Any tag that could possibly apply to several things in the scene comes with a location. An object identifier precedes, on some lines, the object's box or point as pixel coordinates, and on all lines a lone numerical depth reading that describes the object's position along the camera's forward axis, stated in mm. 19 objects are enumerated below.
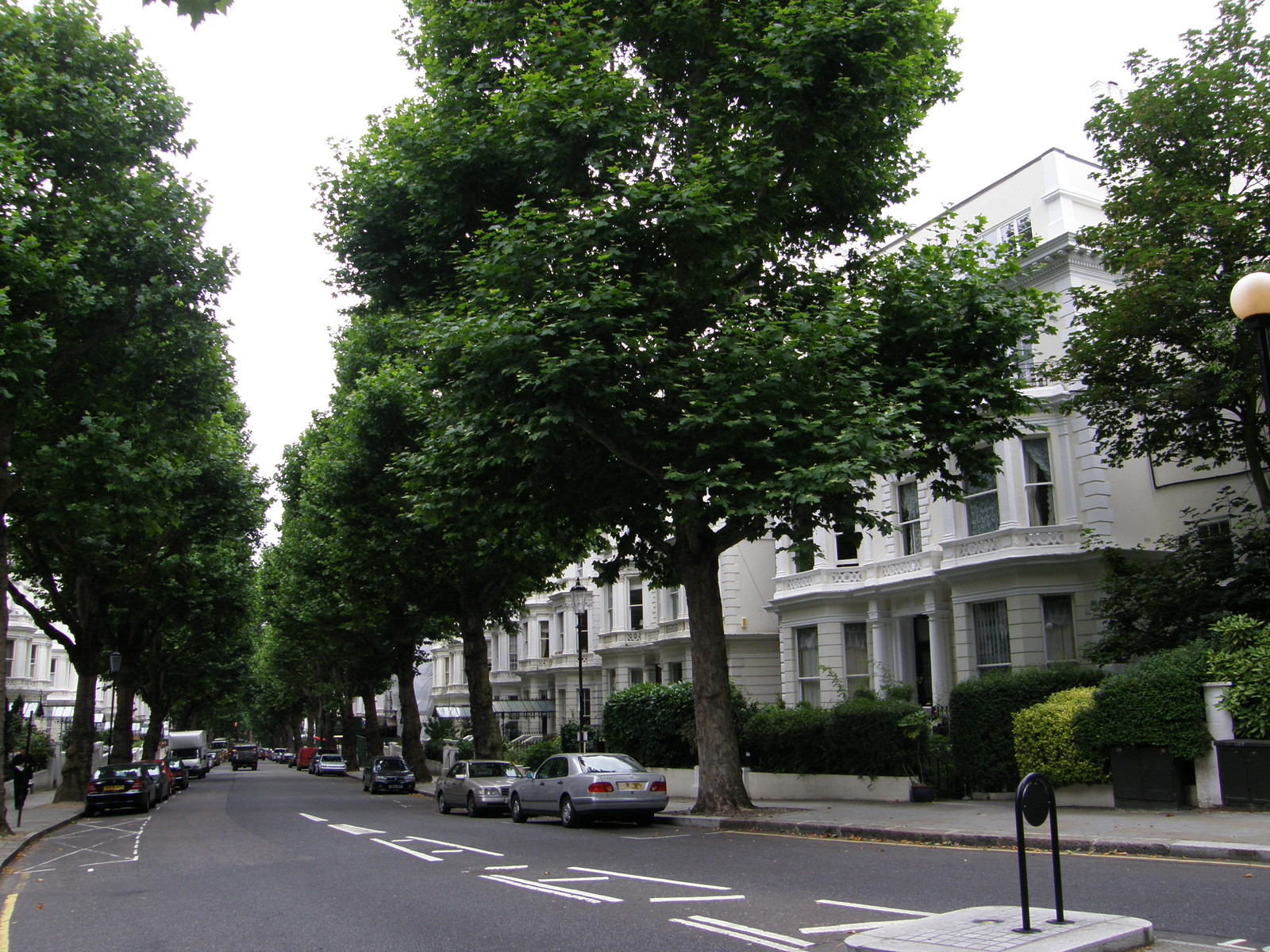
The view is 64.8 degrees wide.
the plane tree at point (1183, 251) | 18109
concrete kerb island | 6141
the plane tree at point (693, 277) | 15312
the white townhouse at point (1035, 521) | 24328
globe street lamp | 8492
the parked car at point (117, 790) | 28547
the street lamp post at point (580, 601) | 26125
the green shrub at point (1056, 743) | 16938
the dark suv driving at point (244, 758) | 84750
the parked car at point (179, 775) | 45700
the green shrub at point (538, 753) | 34469
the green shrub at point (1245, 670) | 14562
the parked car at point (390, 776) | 37156
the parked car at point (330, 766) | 61656
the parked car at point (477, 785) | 23891
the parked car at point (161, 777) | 33603
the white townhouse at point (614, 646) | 37062
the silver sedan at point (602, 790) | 18703
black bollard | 6484
